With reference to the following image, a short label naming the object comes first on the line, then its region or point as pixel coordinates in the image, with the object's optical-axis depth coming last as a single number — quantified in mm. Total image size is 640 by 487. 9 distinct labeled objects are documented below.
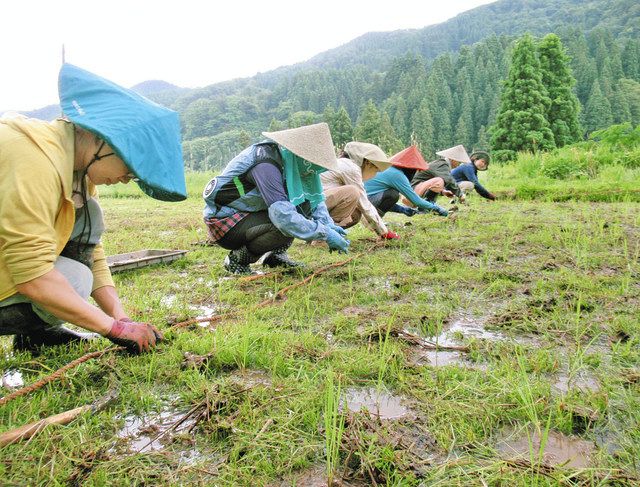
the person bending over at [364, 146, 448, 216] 5469
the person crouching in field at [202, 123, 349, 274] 3250
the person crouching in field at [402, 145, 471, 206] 7412
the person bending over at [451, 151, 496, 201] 7855
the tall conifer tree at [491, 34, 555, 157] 26984
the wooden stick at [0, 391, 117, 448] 1395
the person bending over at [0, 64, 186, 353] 1499
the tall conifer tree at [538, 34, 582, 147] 28109
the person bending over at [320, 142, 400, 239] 4629
